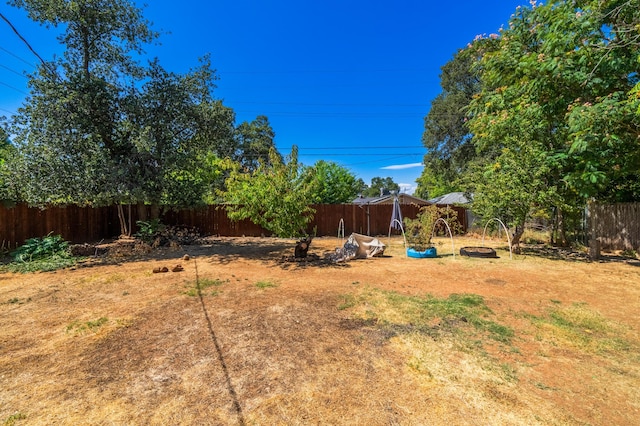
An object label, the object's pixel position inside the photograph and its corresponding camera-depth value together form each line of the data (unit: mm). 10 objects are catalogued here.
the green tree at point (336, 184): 20859
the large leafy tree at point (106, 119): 8273
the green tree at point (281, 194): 8023
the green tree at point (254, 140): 27688
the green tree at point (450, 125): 21812
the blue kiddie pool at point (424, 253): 8781
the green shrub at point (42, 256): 7277
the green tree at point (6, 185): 8175
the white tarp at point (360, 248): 8562
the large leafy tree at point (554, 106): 6145
